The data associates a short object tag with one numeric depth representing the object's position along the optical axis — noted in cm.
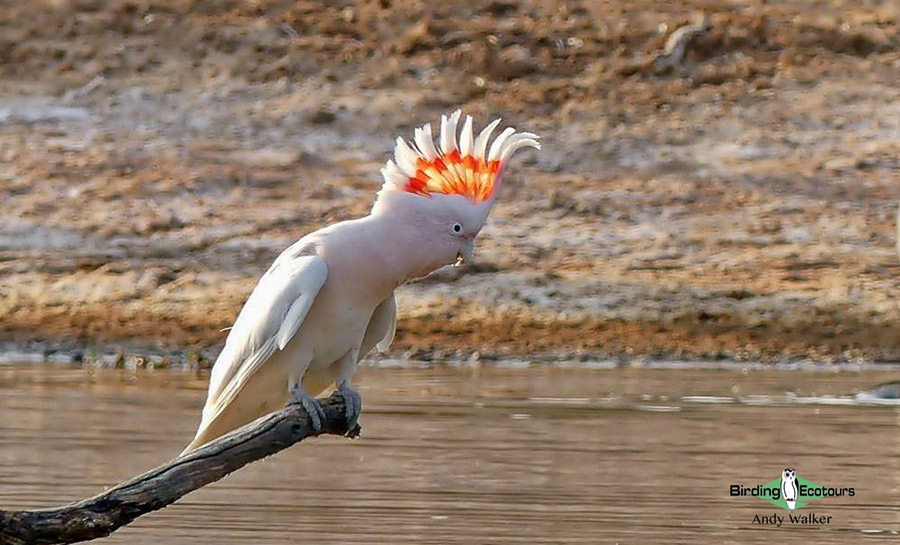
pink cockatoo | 1240
